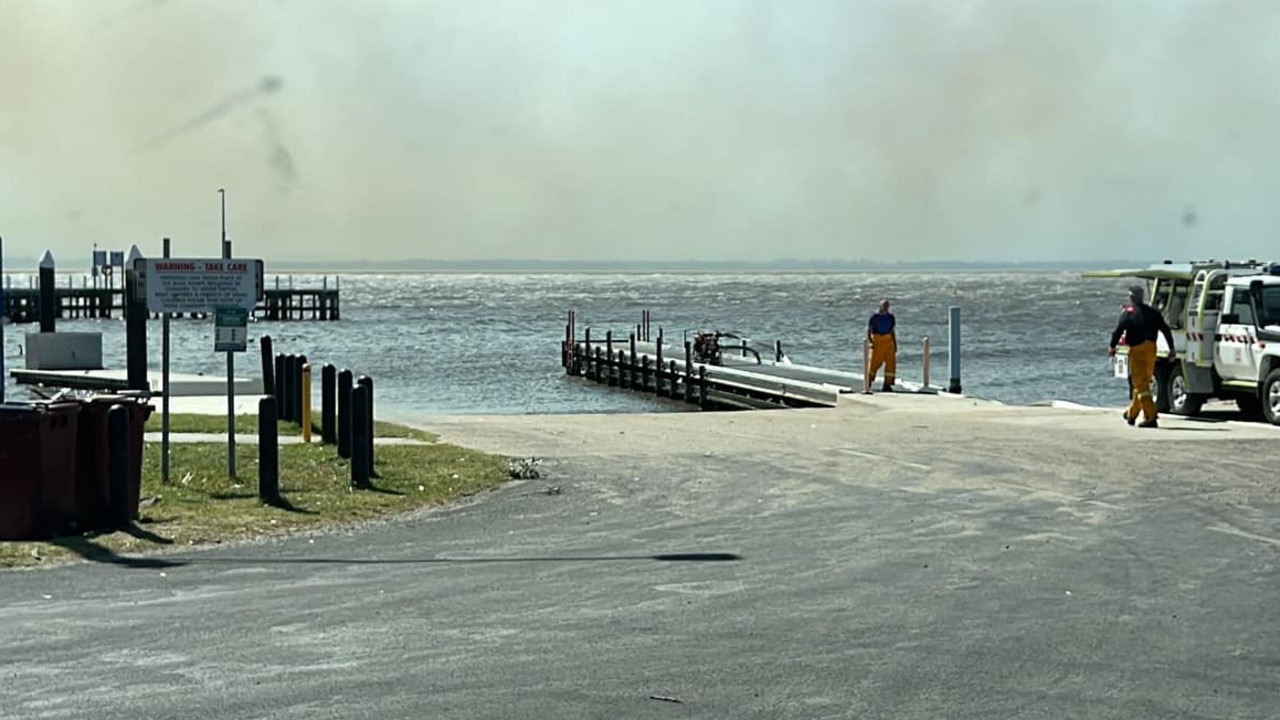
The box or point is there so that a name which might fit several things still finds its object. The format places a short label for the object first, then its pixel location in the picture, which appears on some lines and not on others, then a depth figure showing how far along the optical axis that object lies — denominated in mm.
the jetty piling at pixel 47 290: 43900
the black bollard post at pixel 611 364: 51438
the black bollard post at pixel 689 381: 42750
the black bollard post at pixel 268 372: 28219
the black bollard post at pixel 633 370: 49219
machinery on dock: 46219
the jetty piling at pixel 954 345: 32281
